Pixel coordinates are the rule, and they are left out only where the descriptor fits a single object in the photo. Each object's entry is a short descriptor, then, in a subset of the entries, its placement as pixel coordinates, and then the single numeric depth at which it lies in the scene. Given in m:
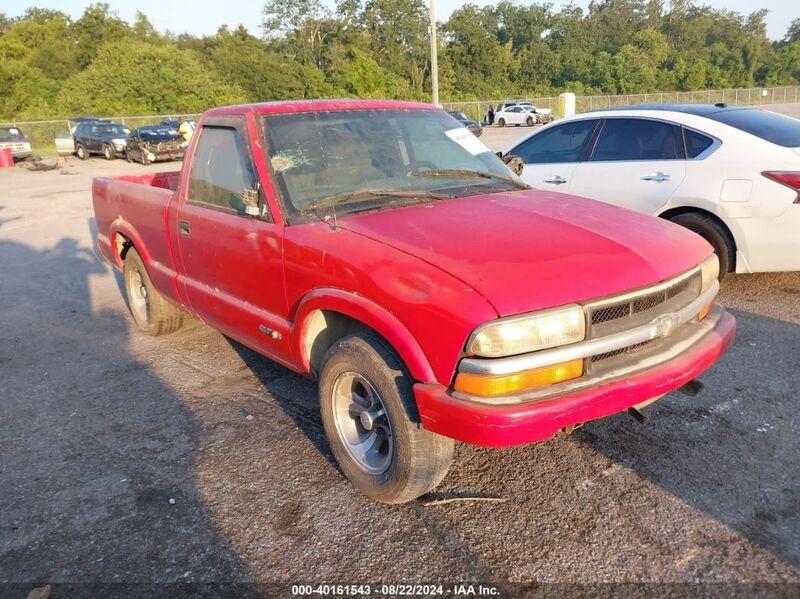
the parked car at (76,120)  32.84
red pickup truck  2.47
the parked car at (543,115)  46.22
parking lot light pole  23.14
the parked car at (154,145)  24.48
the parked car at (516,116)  44.66
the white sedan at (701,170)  5.03
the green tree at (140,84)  47.97
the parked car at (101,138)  26.62
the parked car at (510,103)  46.31
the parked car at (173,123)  32.39
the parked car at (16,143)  26.38
